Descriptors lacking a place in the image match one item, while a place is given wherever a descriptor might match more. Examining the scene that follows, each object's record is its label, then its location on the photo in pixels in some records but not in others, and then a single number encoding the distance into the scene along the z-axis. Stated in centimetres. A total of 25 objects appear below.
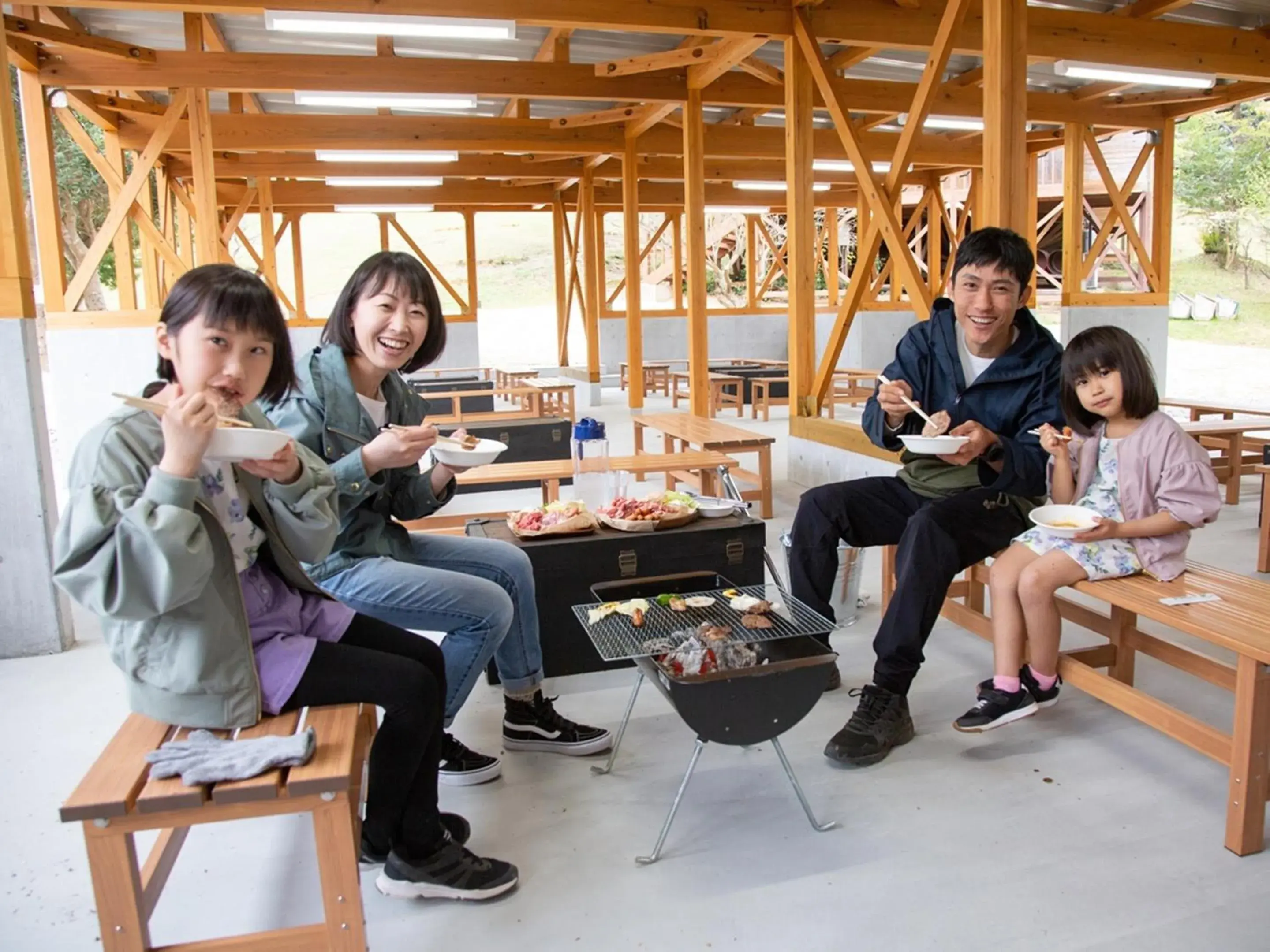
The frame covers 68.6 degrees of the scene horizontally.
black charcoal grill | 202
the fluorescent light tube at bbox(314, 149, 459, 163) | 871
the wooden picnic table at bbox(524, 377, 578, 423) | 915
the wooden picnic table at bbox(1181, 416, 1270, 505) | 546
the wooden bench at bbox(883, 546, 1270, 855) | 204
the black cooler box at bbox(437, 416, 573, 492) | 646
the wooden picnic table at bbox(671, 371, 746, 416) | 1095
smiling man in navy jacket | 266
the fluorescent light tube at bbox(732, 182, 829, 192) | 1282
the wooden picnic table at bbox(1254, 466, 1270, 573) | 429
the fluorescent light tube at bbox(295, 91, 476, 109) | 673
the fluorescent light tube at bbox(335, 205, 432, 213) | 1348
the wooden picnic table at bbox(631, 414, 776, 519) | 536
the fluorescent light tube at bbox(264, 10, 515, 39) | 513
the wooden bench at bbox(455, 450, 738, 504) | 450
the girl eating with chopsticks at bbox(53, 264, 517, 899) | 146
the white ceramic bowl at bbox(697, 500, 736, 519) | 335
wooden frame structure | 553
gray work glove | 150
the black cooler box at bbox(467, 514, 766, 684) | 310
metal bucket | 368
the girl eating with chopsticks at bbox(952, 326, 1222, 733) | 252
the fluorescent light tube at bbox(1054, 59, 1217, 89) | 654
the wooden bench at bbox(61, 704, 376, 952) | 145
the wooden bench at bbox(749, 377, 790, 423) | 1047
